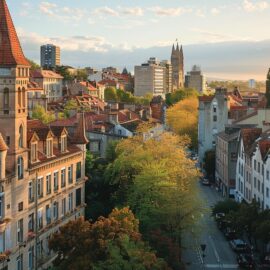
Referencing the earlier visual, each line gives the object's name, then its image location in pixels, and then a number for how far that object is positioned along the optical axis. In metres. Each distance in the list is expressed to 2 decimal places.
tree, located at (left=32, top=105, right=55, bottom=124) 67.04
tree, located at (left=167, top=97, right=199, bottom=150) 93.06
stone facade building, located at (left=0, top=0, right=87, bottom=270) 29.75
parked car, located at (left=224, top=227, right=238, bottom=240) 46.62
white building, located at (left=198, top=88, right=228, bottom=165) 79.81
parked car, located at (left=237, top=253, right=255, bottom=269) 39.10
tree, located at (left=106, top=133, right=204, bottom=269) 38.74
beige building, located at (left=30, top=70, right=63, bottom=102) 116.15
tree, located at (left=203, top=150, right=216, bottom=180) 74.22
